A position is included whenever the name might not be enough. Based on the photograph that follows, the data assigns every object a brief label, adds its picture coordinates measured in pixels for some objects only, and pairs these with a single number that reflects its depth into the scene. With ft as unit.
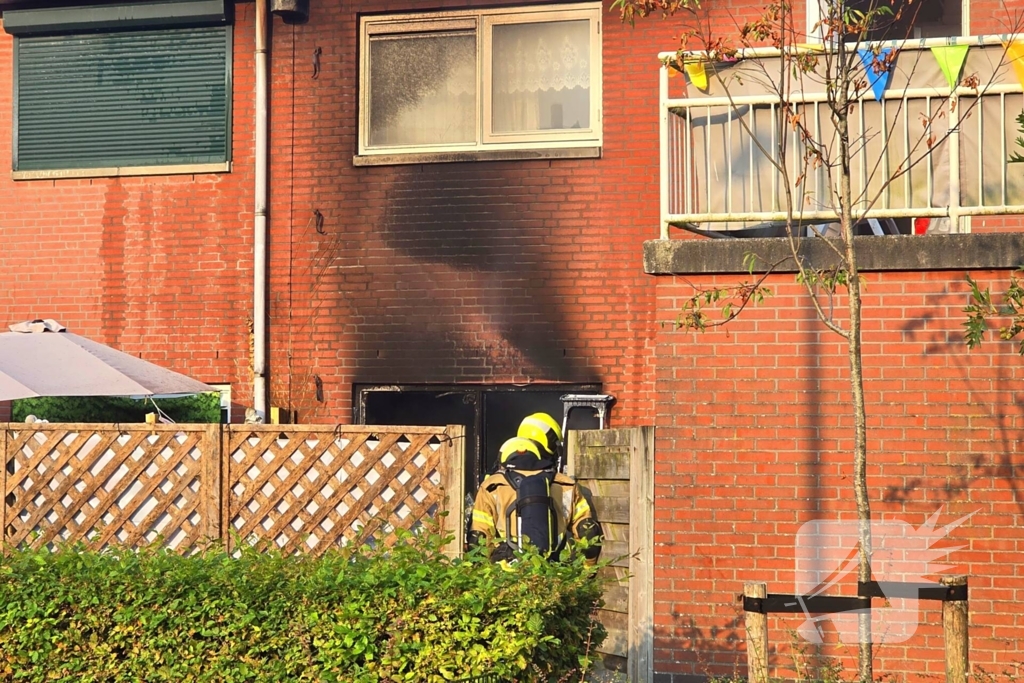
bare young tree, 36.55
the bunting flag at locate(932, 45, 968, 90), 48.49
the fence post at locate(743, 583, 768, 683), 34.63
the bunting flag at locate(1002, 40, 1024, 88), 48.55
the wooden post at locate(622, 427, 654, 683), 48.85
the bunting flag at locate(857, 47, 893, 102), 47.99
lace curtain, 76.64
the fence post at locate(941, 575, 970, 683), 34.55
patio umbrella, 61.82
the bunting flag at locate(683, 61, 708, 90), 50.62
